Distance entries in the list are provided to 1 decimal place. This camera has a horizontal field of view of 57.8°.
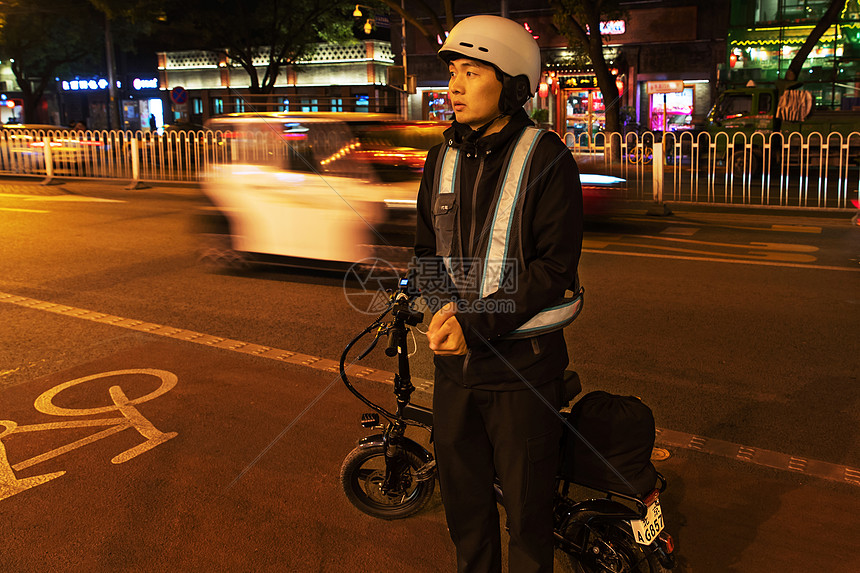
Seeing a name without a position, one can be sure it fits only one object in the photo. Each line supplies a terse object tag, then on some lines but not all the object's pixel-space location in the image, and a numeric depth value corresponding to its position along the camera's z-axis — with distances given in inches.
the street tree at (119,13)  1064.8
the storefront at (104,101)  1840.6
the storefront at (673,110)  1119.6
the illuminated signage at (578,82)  1143.6
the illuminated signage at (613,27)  1113.1
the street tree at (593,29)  828.6
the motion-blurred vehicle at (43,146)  783.7
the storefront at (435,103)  1238.3
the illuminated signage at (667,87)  820.2
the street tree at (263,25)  1198.9
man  90.5
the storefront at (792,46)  1044.5
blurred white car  307.7
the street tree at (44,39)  1425.9
